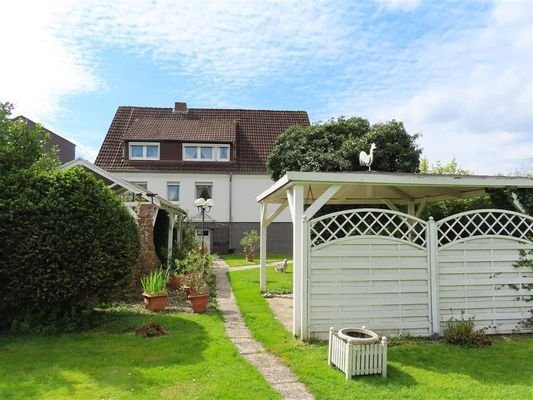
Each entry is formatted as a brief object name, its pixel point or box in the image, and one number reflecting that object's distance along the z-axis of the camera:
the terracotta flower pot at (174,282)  11.72
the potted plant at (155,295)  8.85
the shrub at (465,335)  6.47
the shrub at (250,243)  20.85
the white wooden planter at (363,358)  5.07
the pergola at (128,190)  11.45
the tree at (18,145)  7.55
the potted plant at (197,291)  8.90
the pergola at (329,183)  6.67
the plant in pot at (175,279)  11.13
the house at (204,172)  25.03
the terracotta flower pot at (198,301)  8.88
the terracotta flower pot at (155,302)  8.86
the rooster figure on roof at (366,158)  8.95
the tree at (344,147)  19.03
